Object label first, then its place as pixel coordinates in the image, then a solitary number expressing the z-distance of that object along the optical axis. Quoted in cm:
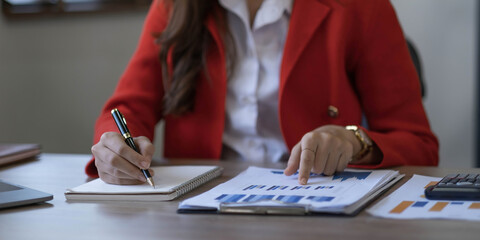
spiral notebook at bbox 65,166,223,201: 146
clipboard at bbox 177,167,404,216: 133
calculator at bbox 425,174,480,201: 136
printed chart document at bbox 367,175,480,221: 130
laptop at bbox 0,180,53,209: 144
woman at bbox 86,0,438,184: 187
